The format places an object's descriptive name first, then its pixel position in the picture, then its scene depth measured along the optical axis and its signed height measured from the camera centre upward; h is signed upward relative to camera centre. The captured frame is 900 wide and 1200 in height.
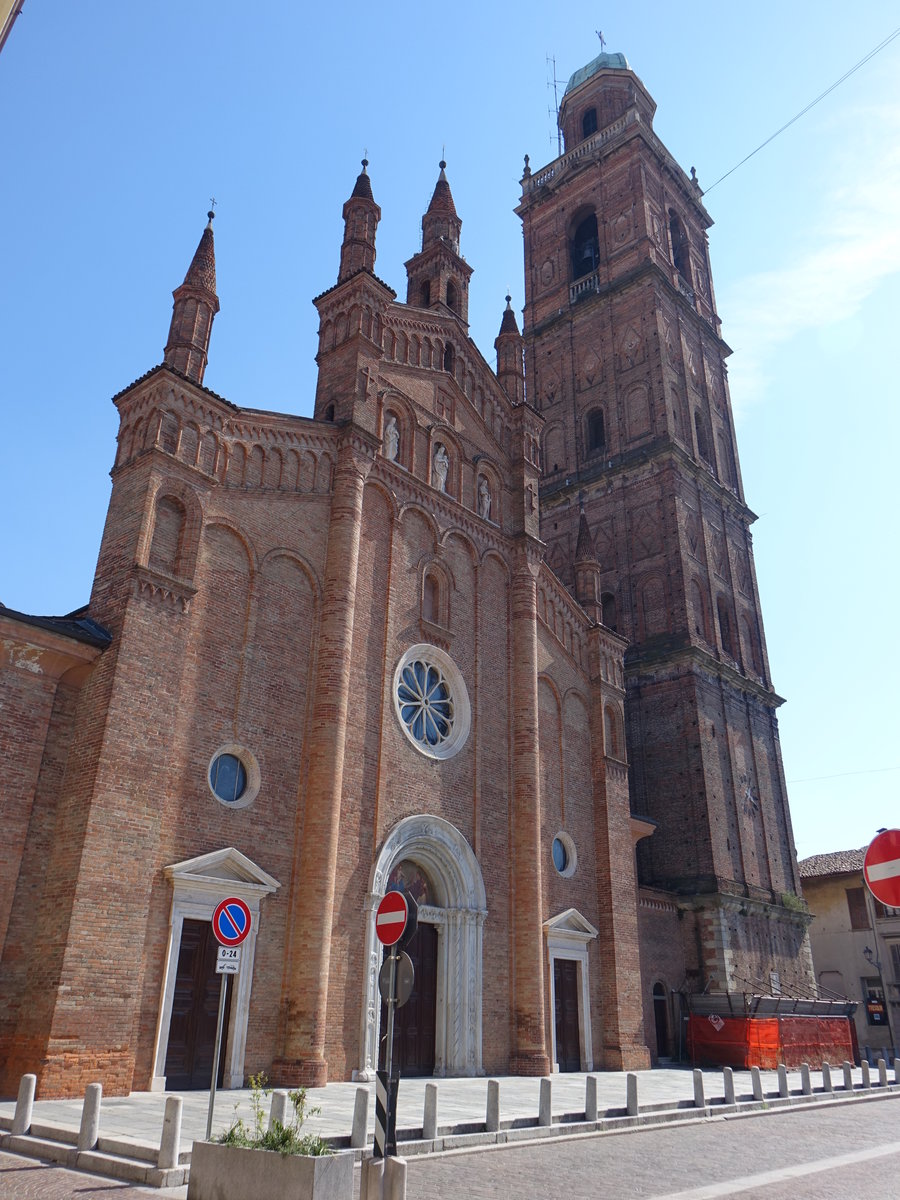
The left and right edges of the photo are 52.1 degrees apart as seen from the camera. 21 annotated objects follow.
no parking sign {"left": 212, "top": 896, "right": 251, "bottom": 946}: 9.89 +1.04
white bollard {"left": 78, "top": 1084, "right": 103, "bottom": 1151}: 8.87 -0.82
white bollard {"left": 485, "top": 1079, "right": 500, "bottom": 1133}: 11.30 -0.92
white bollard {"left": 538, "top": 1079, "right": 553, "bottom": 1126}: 12.18 -0.94
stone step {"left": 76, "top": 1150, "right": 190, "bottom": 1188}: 8.09 -1.17
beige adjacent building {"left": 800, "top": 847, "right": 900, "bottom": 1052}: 40.22 +3.78
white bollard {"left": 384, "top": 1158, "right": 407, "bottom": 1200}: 6.79 -1.01
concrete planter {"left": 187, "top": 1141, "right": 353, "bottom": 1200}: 6.76 -1.01
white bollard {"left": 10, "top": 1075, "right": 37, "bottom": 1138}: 9.59 -0.77
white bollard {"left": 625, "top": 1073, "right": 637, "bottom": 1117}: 13.45 -0.87
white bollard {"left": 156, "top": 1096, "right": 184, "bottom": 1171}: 8.25 -0.90
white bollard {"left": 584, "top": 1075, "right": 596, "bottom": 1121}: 12.70 -0.87
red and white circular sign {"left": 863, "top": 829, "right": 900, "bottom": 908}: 4.94 +0.82
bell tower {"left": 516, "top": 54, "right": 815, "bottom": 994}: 29.89 +19.10
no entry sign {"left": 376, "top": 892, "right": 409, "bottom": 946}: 8.55 +0.96
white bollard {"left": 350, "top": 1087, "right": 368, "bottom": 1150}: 9.59 -0.89
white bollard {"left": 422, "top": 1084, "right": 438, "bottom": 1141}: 10.52 -0.90
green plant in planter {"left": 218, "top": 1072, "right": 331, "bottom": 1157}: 7.04 -0.79
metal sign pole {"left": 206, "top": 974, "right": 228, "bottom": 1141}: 8.50 -0.55
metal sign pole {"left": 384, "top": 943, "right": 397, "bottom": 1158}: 7.44 -0.20
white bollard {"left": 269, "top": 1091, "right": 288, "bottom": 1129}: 8.81 -0.68
